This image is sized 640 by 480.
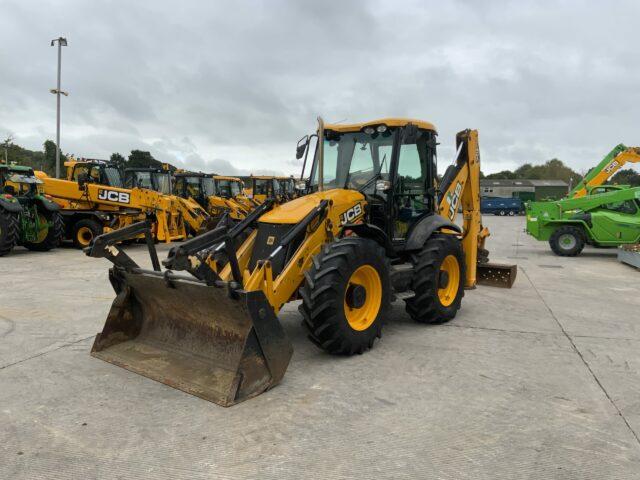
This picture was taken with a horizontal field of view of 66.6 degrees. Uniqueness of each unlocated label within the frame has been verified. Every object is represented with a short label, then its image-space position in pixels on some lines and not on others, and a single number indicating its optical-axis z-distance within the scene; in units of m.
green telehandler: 13.26
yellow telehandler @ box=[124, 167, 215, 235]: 14.93
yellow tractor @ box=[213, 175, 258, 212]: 20.41
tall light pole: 21.91
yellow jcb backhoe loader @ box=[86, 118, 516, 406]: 3.86
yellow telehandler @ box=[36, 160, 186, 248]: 13.61
